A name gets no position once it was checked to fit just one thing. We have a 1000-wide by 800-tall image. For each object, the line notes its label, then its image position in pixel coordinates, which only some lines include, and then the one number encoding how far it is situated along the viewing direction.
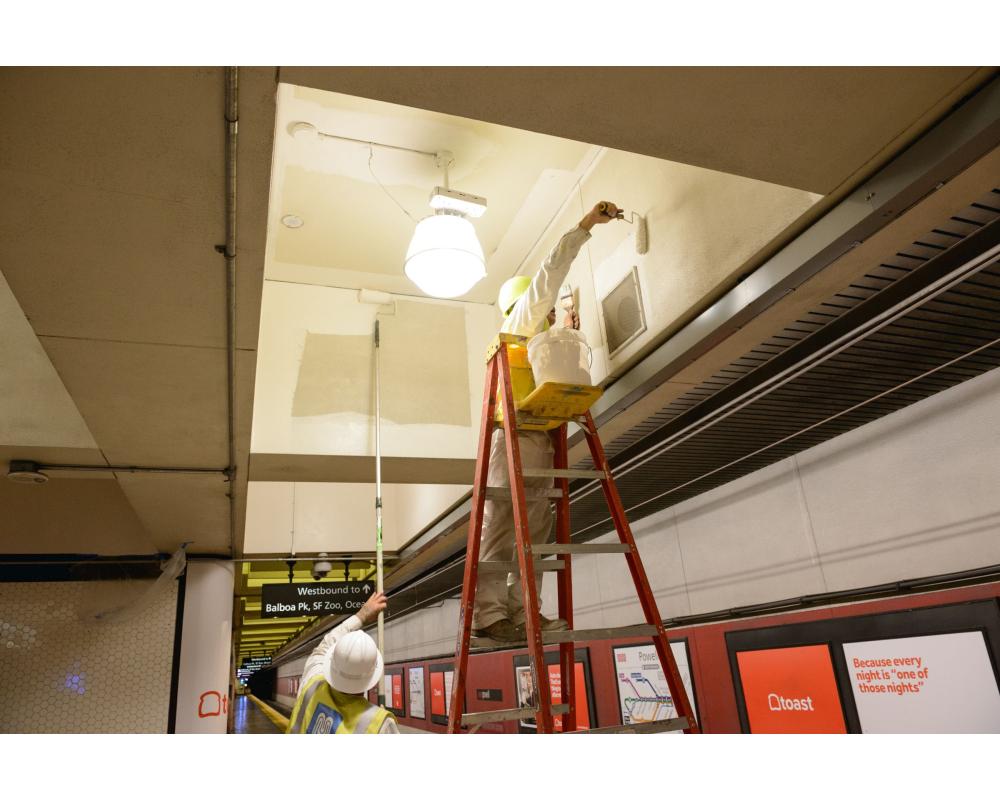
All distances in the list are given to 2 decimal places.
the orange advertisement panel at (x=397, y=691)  11.32
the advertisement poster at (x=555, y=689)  5.68
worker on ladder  2.81
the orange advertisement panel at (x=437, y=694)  8.86
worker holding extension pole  2.72
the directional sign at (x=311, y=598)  6.02
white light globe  3.44
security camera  7.45
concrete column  5.81
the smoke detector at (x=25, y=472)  4.15
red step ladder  2.28
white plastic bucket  2.77
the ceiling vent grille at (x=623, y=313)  3.25
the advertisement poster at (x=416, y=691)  9.95
